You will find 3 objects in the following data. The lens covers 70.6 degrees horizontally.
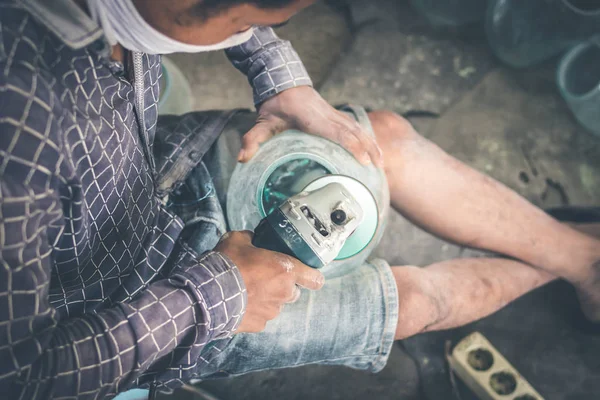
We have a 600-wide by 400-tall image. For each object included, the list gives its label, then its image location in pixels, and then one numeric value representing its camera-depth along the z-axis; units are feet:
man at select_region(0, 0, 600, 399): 2.09
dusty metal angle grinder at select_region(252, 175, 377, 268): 2.48
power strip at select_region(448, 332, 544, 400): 4.75
